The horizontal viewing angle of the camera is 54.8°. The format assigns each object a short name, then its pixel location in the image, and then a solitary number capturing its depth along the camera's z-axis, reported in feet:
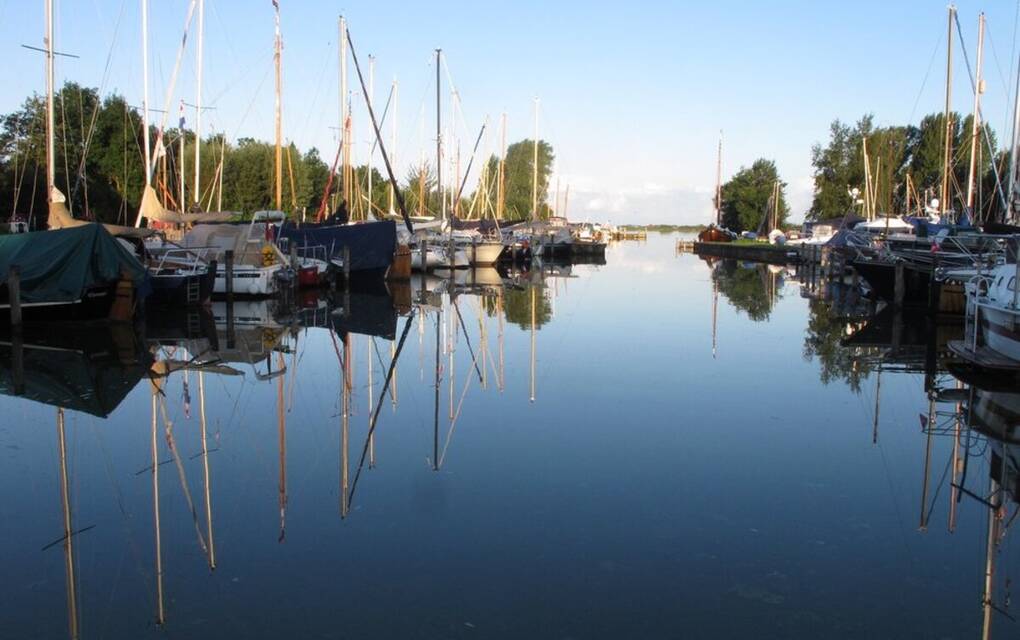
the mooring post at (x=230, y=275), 91.15
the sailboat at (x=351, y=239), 123.03
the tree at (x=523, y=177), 341.00
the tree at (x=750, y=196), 388.37
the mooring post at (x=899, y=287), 102.94
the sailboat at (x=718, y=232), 333.01
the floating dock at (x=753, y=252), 225.43
